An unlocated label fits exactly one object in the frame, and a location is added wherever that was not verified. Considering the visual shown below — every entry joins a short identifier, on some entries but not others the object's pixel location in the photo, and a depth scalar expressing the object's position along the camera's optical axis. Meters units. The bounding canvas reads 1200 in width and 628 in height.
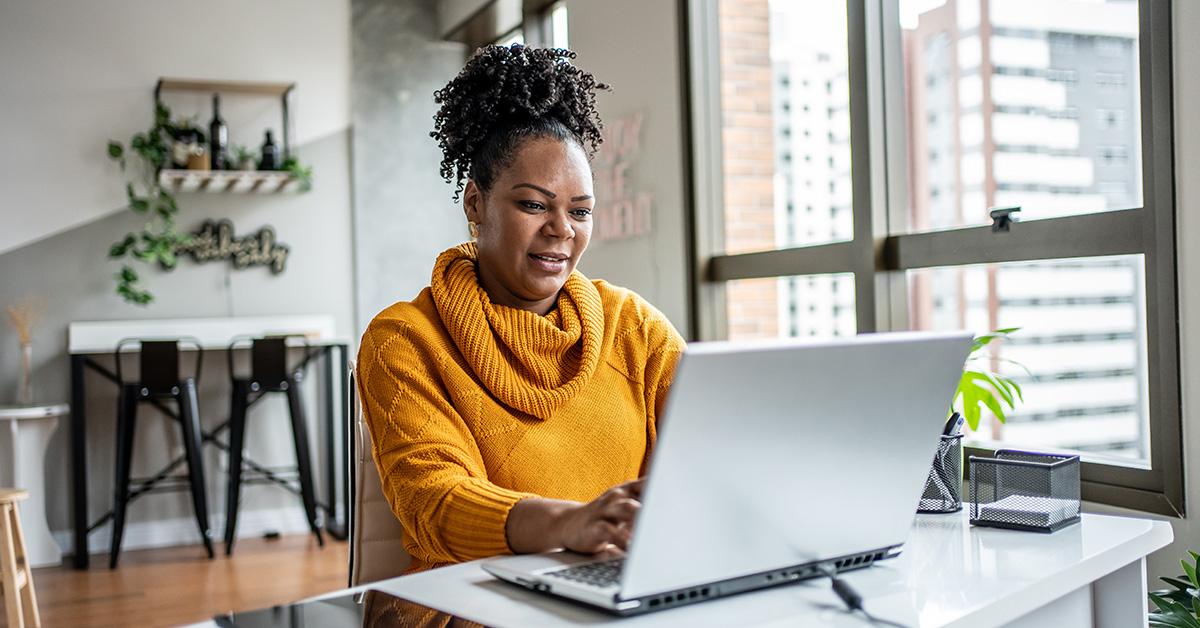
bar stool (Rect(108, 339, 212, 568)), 4.56
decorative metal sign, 5.32
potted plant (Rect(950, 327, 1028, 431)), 2.04
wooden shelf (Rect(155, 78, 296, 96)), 5.20
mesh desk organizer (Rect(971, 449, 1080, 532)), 1.34
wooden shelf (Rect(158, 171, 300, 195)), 5.04
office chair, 1.56
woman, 1.34
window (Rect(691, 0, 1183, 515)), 2.13
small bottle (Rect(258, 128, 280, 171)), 5.22
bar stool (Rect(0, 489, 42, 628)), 3.09
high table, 4.73
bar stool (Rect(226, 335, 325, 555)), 4.74
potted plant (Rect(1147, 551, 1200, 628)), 1.64
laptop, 0.87
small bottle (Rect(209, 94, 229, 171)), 5.14
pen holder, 1.45
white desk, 0.95
